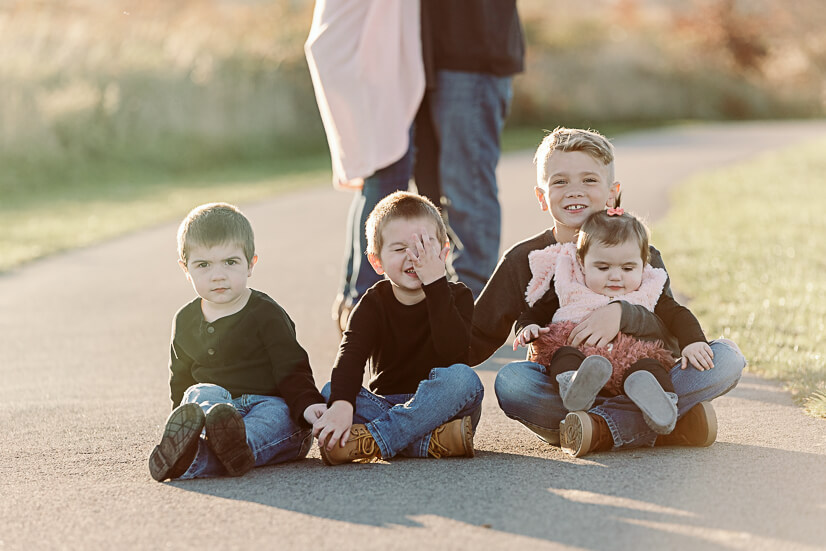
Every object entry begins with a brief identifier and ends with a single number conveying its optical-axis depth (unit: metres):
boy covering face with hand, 6.39
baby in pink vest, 6.31
